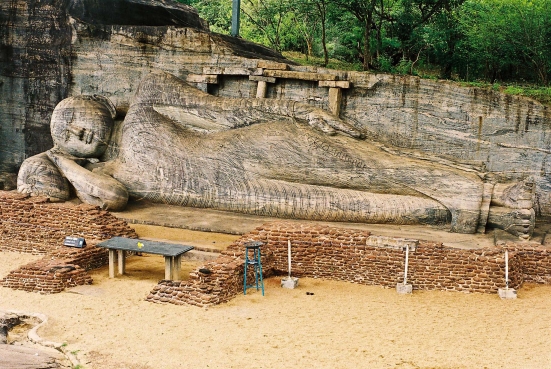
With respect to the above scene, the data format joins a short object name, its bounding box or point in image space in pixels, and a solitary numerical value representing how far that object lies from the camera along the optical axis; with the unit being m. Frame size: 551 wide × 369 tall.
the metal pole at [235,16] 17.62
